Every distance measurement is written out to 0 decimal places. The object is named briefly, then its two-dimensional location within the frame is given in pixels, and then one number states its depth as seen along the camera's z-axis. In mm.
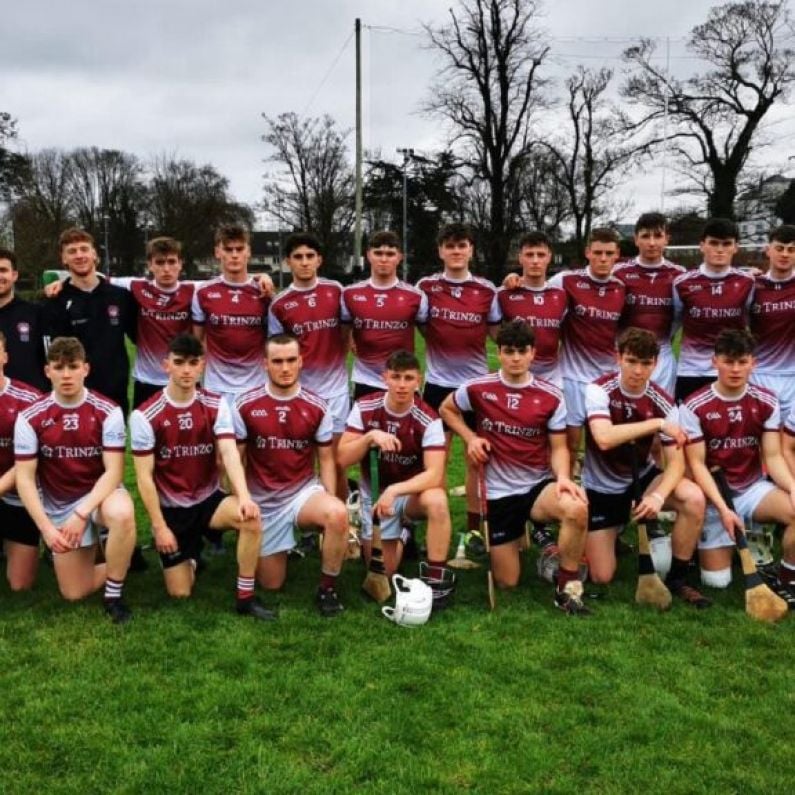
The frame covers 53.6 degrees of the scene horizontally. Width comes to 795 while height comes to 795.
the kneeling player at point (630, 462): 4738
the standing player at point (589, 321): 5902
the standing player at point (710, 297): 5770
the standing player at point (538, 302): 5863
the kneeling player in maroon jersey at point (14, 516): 4848
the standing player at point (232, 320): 5723
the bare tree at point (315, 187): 45781
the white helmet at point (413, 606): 4340
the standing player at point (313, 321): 5715
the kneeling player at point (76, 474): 4484
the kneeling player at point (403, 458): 4664
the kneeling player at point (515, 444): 4883
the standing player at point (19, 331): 5398
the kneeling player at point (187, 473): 4523
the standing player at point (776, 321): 5668
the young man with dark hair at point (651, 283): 5965
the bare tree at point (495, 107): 28188
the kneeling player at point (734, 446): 4781
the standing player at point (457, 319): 5883
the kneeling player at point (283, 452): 4789
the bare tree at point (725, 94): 27406
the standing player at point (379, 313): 5785
